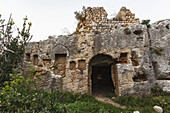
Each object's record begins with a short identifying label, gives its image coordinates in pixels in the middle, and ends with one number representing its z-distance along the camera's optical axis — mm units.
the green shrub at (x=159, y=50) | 6075
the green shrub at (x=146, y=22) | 6837
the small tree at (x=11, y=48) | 4566
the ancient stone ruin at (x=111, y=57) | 5695
